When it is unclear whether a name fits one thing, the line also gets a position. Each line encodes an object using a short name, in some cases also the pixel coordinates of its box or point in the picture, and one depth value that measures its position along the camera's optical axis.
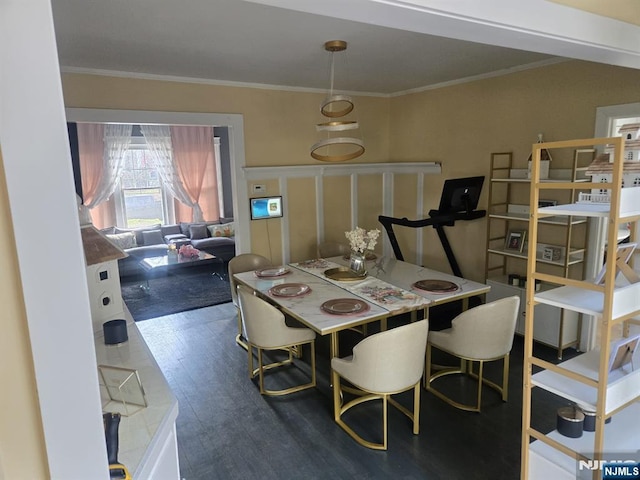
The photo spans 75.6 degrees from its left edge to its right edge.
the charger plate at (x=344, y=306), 2.83
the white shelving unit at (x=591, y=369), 1.51
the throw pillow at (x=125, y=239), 7.12
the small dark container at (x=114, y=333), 2.11
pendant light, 3.11
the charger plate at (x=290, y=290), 3.24
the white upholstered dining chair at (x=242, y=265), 4.08
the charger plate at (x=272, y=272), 3.76
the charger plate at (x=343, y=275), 3.55
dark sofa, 6.88
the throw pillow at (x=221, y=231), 7.87
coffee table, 6.13
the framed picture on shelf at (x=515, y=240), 4.06
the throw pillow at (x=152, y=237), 7.44
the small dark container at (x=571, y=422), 1.78
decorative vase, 3.66
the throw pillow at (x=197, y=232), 7.79
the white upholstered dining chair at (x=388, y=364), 2.43
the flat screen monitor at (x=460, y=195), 4.05
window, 7.89
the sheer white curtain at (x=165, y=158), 7.81
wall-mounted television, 4.82
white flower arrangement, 3.56
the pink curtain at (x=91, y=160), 7.12
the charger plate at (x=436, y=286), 3.22
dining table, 2.82
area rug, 5.23
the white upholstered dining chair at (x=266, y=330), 3.00
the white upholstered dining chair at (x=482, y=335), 2.74
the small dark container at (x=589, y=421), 1.81
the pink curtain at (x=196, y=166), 8.13
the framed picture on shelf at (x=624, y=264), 1.60
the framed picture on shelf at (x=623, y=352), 1.64
